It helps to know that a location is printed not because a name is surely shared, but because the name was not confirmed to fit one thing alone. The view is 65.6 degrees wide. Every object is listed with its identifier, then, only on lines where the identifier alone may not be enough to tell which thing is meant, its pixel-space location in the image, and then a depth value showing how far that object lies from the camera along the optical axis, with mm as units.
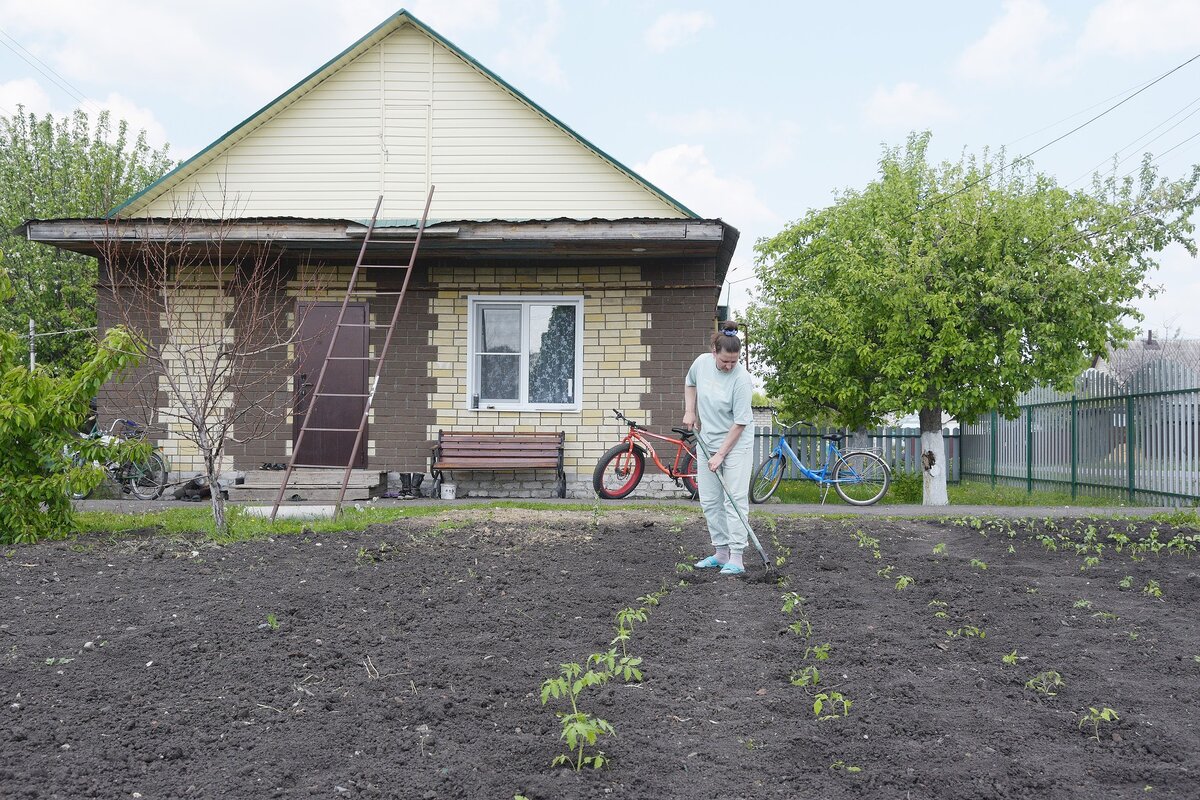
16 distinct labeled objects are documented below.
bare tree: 11391
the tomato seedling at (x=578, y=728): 3055
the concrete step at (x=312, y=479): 11109
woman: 6320
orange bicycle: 11172
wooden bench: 11469
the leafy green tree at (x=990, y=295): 11961
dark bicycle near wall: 11555
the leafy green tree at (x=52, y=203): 21984
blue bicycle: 11883
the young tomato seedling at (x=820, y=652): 4293
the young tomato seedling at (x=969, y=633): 4715
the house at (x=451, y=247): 10922
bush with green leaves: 7238
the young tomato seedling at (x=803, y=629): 4684
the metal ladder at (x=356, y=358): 8312
